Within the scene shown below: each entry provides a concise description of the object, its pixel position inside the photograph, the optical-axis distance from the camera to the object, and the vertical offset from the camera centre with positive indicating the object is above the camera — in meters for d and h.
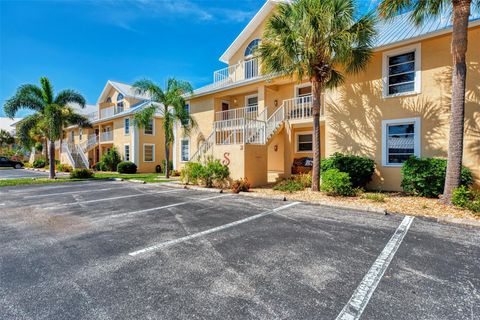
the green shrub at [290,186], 11.12 -1.52
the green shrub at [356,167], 10.52 -0.59
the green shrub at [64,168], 26.11 -1.47
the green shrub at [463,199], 7.03 -1.35
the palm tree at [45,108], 16.58 +3.17
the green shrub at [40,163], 32.22 -1.22
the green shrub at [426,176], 8.70 -0.82
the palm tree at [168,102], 17.17 +3.59
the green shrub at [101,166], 26.75 -1.31
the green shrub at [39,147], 37.00 +1.08
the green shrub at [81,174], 18.41 -1.50
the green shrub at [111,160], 26.33 -0.64
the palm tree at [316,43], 9.07 +4.28
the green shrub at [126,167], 23.20 -1.23
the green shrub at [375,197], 8.65 -1.58
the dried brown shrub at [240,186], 11.21 -1.50
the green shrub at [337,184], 9.30 -1.16
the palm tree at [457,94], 7.37 +1.76
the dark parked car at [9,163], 32.38 -1.18
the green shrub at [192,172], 13.09 -1.02
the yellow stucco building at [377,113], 9.60 +1.86
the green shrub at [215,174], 12.49 -1.02
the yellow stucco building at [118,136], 25.38 +2.00
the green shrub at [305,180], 11.87 -1.28
